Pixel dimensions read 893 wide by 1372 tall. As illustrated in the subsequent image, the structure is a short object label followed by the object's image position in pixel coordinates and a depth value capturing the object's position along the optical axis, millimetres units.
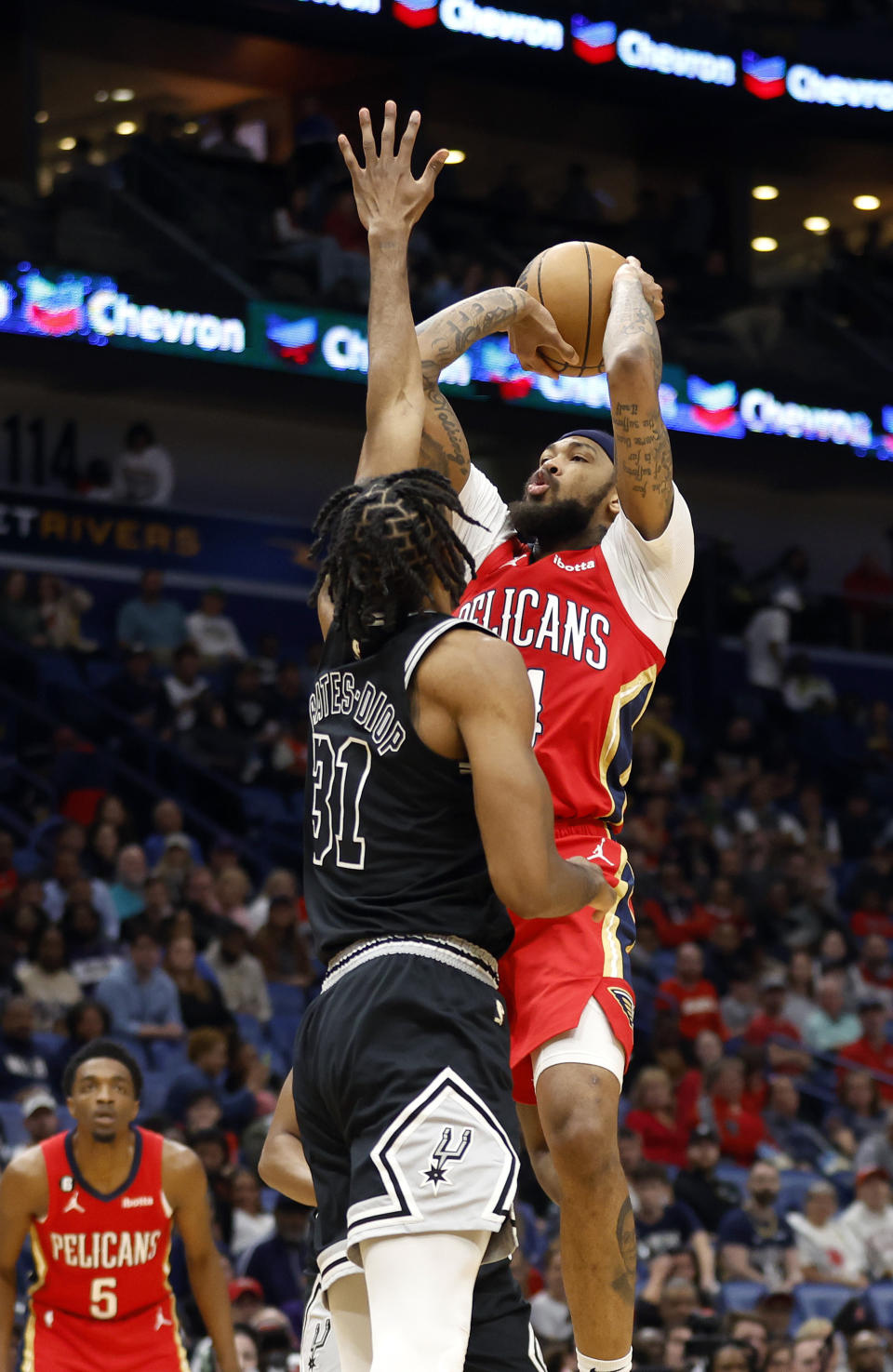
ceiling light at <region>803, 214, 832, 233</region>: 23953
